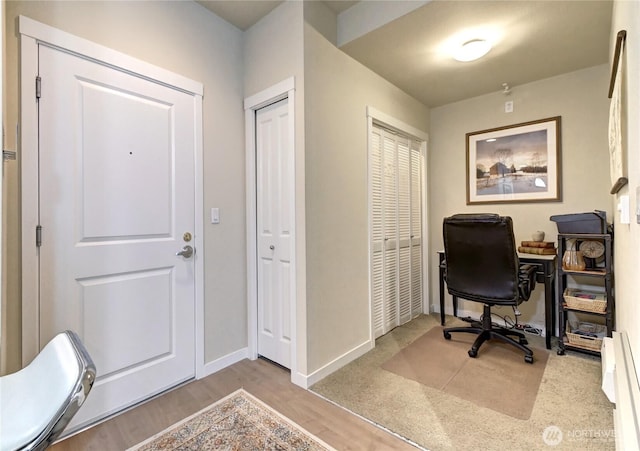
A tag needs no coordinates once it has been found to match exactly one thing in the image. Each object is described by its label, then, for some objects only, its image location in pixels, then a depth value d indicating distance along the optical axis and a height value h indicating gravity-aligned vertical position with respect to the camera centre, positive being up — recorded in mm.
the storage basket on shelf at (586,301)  2268 -591
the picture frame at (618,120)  1374 +519
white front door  1571 +23
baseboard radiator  771 -531
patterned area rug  1495 -1078
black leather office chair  2289 -354
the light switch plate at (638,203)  902 +61
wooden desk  2488 -450
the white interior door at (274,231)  2227 -38
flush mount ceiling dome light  2172 +1275
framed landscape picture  2842 +610
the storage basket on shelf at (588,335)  2307 -870
